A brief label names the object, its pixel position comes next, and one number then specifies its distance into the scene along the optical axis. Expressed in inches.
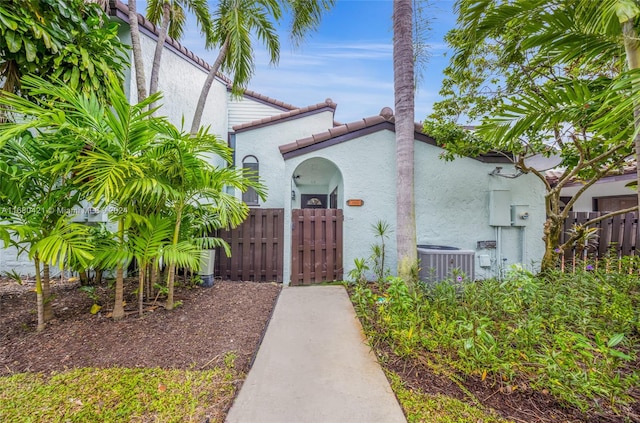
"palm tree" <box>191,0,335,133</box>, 221.5
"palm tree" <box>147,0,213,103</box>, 243.3
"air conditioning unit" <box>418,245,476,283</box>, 180.1
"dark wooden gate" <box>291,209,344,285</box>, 212.1
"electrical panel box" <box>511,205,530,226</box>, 214.5
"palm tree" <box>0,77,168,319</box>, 101.5
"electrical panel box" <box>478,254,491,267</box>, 214.1
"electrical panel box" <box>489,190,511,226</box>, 215.0
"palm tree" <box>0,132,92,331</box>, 107.9
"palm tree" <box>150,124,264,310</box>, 124.6
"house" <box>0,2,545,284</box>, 215.3
